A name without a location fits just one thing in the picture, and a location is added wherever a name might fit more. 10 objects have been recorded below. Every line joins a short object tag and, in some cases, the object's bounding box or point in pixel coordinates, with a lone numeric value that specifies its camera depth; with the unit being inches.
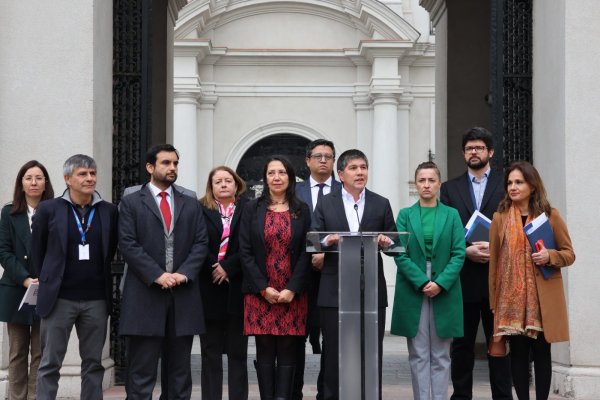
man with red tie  331.6
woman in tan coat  328.8
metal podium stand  307.3
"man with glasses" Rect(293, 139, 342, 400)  366.9
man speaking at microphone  336.2
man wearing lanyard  330.3
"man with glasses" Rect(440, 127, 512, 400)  361.7
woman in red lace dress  333.7
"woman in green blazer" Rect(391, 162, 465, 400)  342.0
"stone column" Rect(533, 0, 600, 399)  402.9
